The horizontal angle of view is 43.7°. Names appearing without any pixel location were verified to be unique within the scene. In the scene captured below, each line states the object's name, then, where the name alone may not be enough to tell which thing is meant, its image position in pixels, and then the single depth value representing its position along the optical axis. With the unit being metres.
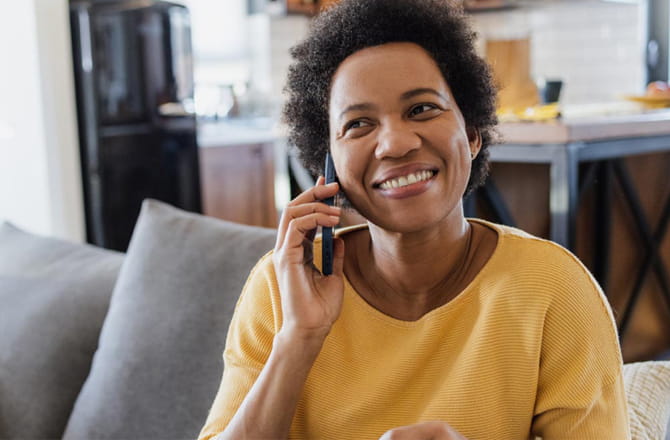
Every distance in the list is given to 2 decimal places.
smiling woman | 1.11
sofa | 1.55
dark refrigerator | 3.86
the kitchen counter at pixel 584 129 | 2.40
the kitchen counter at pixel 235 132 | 4.81
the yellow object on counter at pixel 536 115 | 2.64
